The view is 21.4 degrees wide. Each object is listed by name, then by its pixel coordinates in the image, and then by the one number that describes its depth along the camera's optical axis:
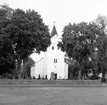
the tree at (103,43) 63.59
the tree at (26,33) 52.03
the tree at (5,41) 51.03
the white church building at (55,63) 84.12
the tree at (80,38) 57.56
